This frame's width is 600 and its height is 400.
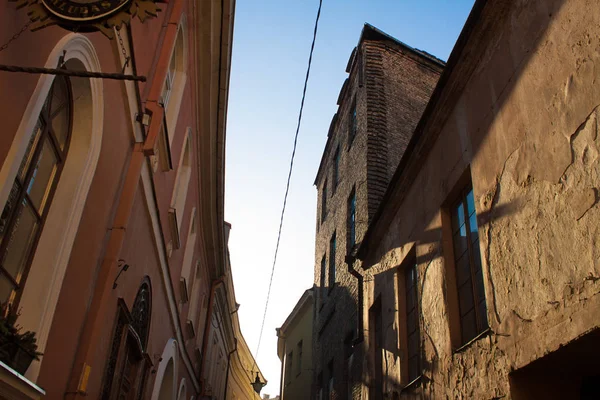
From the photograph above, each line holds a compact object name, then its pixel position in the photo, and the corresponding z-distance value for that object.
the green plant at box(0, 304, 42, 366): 2.85
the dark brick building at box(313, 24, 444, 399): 11.37
